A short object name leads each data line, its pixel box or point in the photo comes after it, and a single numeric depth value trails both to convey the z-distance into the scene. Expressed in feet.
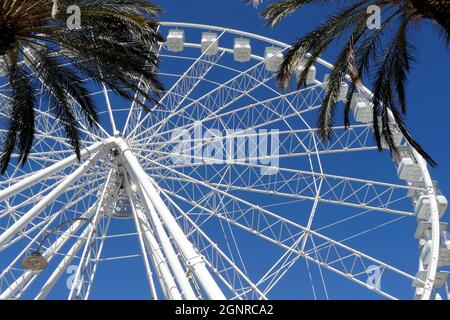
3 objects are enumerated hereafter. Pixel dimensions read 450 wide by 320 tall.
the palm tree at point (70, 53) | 40.87
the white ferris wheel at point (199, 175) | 65.77
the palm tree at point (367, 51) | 41.06
